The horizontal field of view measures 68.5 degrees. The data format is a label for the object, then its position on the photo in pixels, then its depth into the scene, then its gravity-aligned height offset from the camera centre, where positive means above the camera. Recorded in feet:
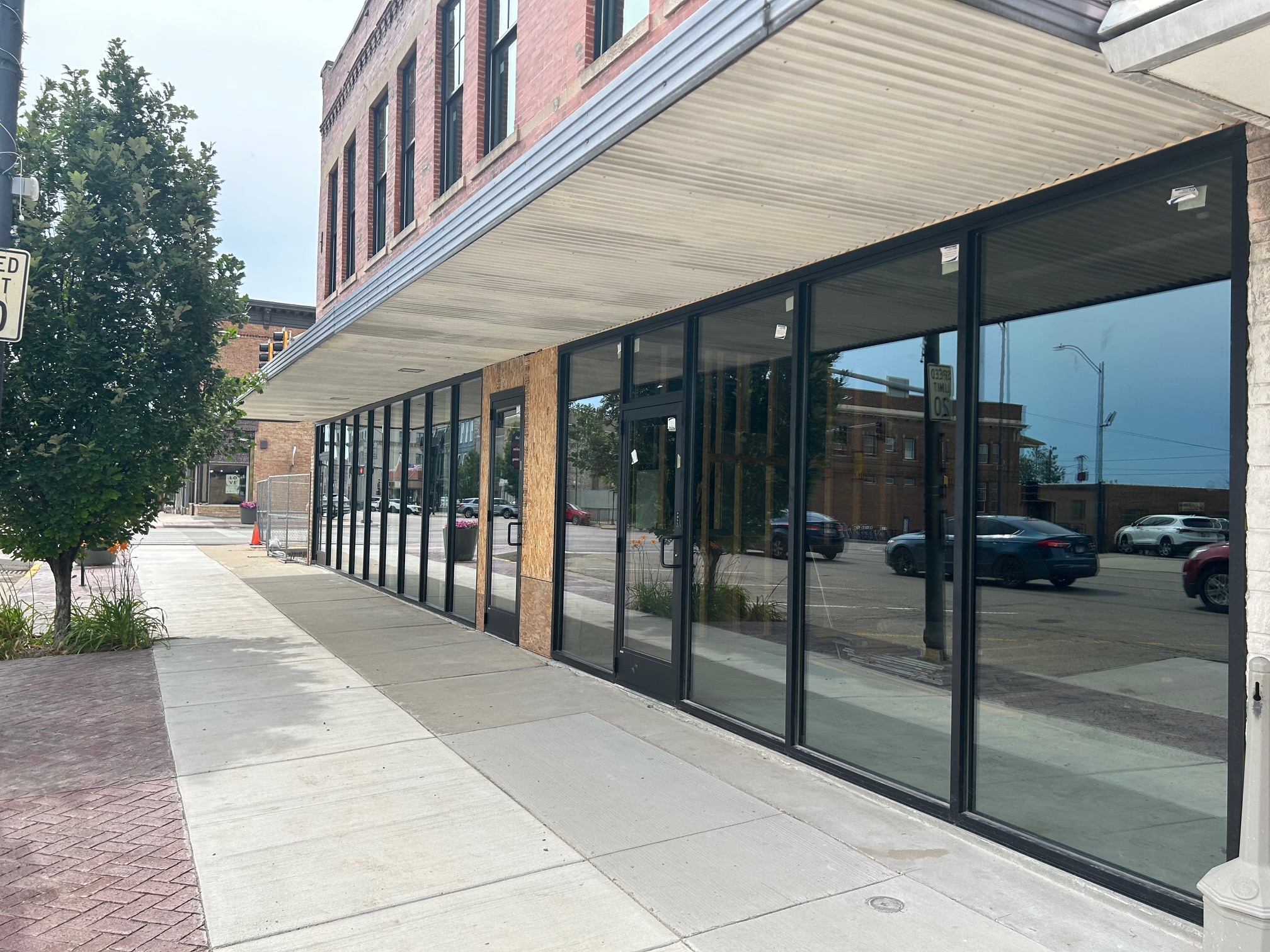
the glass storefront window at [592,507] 27.25 -0.63
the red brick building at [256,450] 148.87 +5.45
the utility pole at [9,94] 18.90 +8.04
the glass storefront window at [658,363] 24.50 +3.38
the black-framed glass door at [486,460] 34.58 +0.94
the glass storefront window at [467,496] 37.06 -0.46
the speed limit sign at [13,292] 17.67 +3.58
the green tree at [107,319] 28.78 +5.24
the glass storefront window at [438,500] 40.29 -0.70
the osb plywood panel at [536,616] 30.17 -4.35
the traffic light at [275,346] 80.53 +12.53
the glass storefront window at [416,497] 43.14 -0.63
